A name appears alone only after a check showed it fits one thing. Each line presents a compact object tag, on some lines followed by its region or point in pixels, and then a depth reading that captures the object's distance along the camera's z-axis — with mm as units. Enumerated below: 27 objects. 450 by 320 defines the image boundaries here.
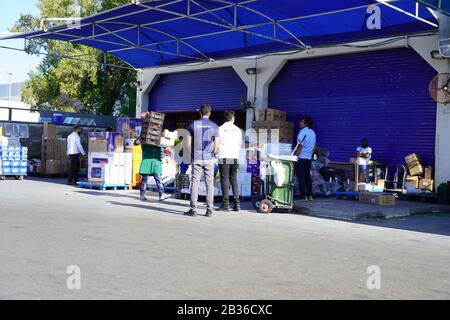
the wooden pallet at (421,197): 13765
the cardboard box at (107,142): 16391
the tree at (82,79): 32844
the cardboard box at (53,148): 21547
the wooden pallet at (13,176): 19030
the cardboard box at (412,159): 14656
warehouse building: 14305
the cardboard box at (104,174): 15961
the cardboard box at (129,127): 17309
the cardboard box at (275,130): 17953
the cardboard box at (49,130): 21703
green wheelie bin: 11438
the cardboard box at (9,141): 19672
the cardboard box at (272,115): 18250
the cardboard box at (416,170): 14578
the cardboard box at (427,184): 14281
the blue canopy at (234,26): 13812
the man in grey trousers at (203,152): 10281
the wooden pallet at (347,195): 14155
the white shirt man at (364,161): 15164
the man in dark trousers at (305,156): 12930
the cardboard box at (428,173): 14507
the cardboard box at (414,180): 14523
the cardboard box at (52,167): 21469
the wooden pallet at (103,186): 16016
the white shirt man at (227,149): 11266
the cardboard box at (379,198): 12578
